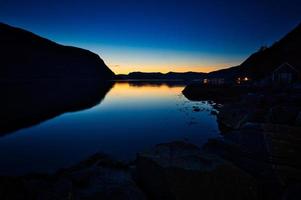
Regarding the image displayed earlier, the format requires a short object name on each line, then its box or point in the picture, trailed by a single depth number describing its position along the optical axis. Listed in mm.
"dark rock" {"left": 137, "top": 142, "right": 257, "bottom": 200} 5441
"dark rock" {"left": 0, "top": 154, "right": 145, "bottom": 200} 5477
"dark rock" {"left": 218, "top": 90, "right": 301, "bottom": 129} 12234
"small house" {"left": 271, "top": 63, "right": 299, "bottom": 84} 39969
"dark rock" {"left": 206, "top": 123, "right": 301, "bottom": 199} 5934
